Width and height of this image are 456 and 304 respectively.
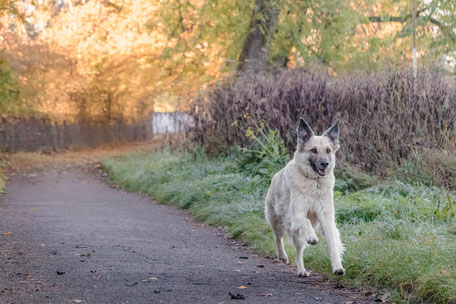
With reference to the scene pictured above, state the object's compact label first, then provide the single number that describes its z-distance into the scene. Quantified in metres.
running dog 14.74
